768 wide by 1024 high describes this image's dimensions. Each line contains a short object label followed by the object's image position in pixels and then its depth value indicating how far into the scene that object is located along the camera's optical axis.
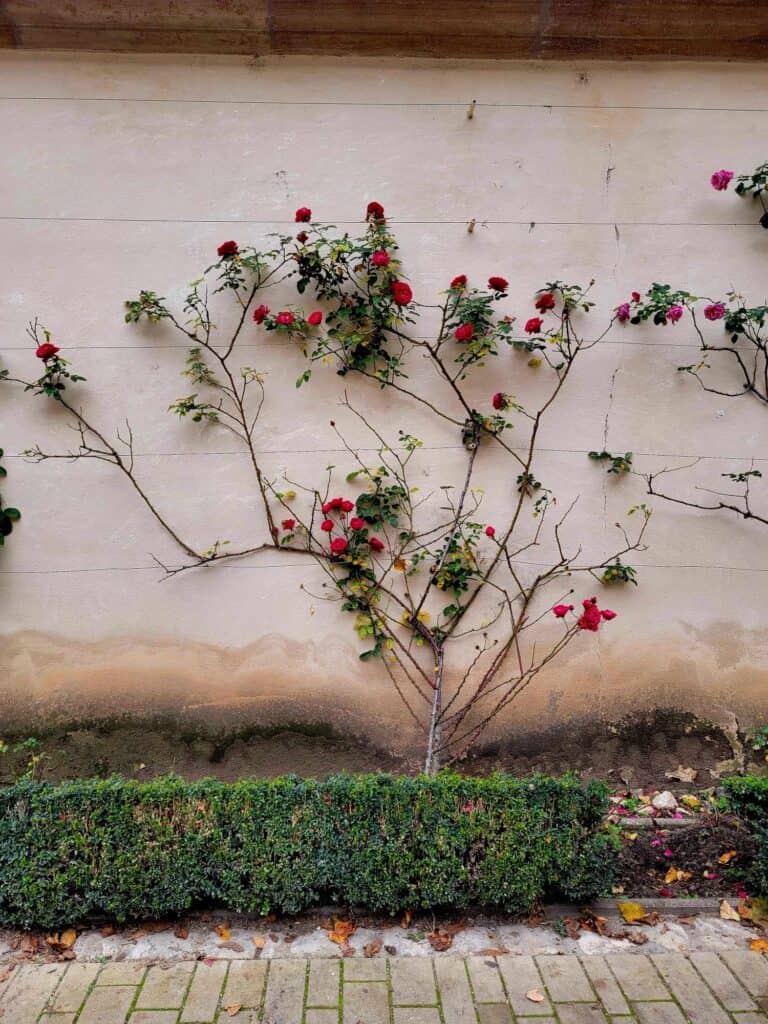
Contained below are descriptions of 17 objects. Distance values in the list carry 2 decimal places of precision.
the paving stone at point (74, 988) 2.12
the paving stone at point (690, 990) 2.09
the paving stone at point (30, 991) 2.09
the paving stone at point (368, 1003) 2.07
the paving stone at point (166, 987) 2.13
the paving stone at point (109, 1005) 2.07
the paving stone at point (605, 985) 2.13
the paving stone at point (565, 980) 2.17
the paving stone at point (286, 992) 2.09
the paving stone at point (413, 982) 2.14
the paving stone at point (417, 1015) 2.06
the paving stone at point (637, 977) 2.18
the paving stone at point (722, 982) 2.14
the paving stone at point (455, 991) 2.08
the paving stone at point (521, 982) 2.12
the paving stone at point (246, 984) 2.14
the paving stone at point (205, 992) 2.09
